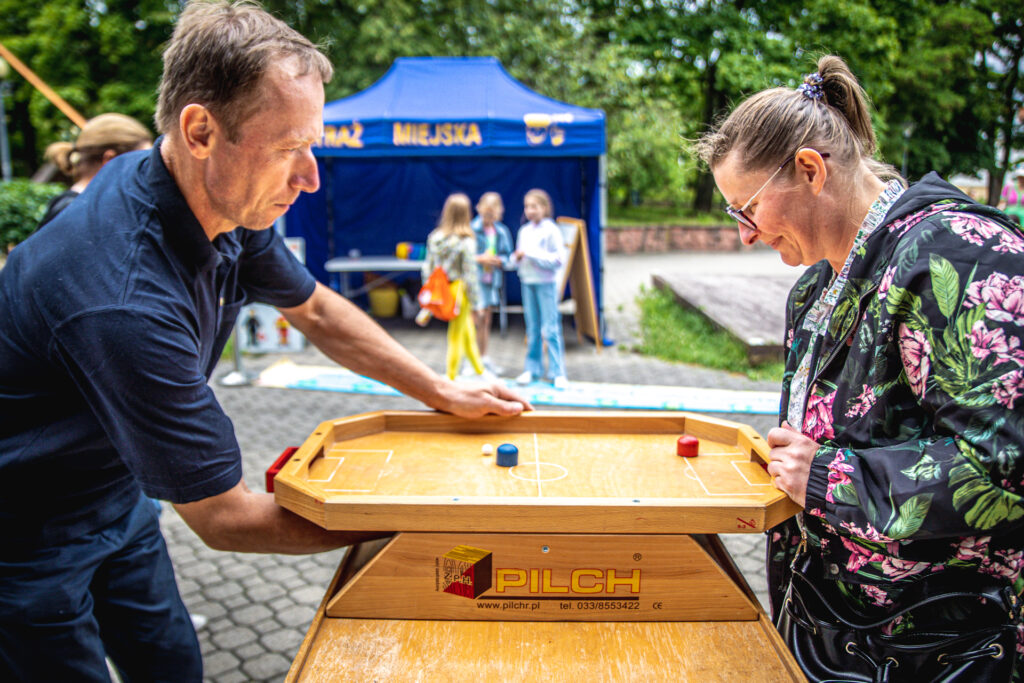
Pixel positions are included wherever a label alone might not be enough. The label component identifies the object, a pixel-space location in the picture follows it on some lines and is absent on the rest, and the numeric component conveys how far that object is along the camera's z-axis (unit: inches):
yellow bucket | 425.4
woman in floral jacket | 46.8
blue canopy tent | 334.0
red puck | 74.7
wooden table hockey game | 56.5
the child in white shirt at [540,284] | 282.7
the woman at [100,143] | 138.7
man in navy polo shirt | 53.4
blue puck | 71.0
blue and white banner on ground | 245.9
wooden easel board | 337.7
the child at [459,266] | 276.8
